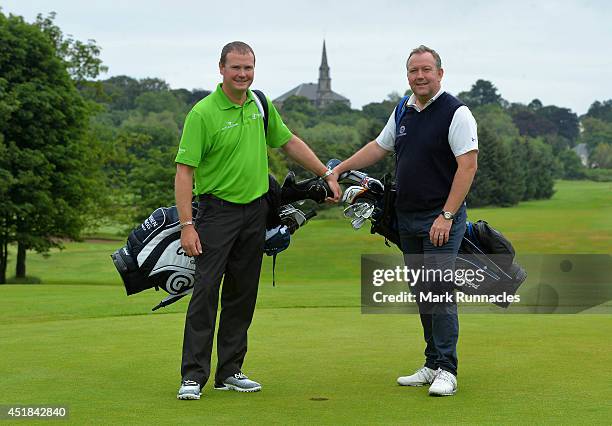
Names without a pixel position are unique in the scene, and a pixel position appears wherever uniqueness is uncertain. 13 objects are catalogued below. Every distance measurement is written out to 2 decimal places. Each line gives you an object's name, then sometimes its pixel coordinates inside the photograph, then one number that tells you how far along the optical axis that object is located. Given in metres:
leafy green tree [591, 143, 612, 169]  115.25
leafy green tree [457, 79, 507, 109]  170.75
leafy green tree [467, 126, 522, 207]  79.56
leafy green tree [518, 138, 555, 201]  86.38
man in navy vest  6.74
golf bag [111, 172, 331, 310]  7.09
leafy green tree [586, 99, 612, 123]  179.25
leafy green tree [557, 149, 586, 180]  106.00
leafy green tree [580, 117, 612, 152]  143.12
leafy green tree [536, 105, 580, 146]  170.75
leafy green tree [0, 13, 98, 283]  40.09
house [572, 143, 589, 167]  126.68
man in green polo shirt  6.60
